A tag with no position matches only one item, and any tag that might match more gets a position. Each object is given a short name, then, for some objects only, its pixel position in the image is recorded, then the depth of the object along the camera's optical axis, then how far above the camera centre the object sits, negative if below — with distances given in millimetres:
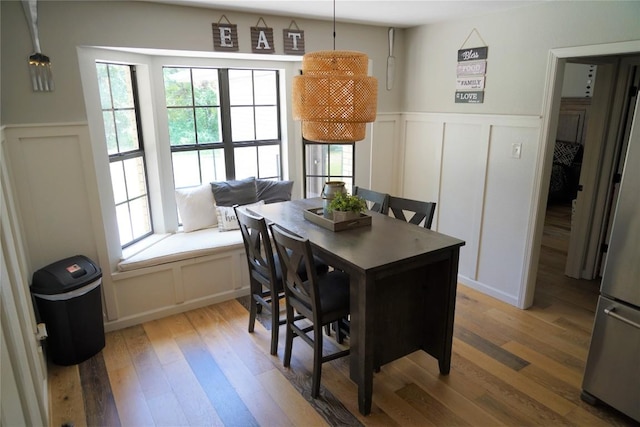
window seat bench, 3172 -1323
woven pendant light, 2311 +76
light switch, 3250 -315
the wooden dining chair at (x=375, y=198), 3133 -673
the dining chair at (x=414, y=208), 2791 -684
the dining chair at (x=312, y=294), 2243 -1059
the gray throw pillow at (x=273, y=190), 4105 -780
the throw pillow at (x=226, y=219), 3801 -981
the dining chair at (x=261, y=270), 2596 -1079
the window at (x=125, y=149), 3225 -313
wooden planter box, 2633 -713
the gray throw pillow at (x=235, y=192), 3859 -754
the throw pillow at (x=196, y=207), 3756 -871
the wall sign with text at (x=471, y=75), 3449 +290
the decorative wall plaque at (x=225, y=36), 3207 +566
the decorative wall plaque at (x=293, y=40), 3514 +585
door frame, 2770 -255
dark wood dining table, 2162 -1000
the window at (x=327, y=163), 4293 -547
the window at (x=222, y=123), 3744 -124
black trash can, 2588 -1229
